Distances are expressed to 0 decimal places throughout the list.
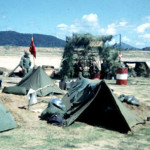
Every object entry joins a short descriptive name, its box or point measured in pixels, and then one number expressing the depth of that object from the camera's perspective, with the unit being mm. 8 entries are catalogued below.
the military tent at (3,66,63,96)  12859
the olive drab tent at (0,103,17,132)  7656
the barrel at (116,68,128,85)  18266
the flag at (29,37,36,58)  16875
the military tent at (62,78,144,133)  8297
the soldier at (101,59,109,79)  22031
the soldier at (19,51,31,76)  18219
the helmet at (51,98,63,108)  9094
